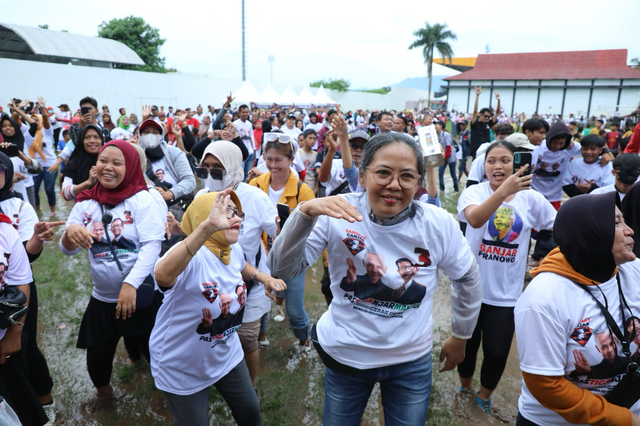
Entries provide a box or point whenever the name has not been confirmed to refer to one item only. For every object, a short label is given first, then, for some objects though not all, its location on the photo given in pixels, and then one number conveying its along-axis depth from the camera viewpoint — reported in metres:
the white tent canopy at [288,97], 29.45
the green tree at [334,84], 73.62
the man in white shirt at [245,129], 10.21
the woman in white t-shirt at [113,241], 2.88
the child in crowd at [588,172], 5.47
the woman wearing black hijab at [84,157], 4.38
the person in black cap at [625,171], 3.96
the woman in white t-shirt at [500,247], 2.99
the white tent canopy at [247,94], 27.45
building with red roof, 40.53
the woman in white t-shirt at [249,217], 3.05
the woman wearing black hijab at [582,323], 1.78
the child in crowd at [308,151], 6.51
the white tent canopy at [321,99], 31.38
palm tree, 51.44
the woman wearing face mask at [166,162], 4.64
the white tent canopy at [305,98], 30.72
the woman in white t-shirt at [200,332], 2.25
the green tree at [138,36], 42.07
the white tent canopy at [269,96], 28.38
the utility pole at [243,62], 44.81
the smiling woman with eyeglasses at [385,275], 1.86
